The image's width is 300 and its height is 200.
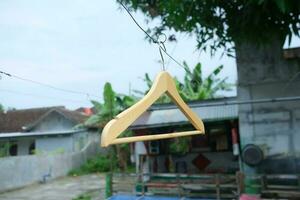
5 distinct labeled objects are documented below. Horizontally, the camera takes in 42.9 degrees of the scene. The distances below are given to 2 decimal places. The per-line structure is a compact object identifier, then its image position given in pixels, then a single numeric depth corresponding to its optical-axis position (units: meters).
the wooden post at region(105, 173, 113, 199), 7.21
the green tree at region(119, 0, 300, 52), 3.27
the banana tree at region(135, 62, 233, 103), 11.59
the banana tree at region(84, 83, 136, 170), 13.17
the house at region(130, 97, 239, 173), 8.54
